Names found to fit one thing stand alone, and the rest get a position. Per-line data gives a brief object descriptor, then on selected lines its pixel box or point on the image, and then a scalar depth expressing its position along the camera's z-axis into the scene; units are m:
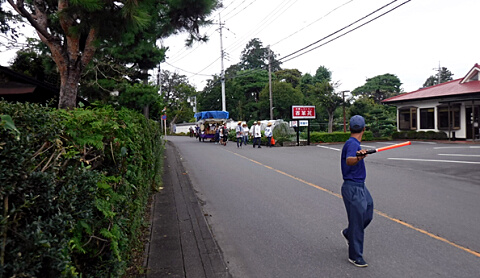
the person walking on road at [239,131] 24.34
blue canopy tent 32.25
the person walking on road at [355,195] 4.20
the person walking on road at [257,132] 22.84
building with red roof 25.78
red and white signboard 24.33
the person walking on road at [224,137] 26.75
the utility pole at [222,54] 39.01
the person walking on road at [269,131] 23.00
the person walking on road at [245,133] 25.38
